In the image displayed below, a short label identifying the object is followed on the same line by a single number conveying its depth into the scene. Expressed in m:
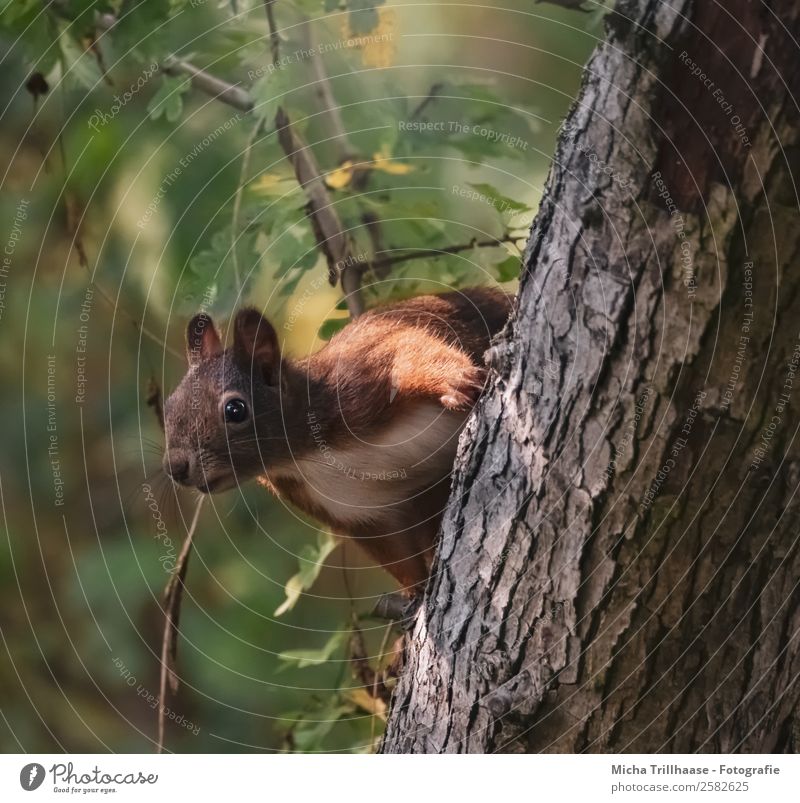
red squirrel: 5.39
